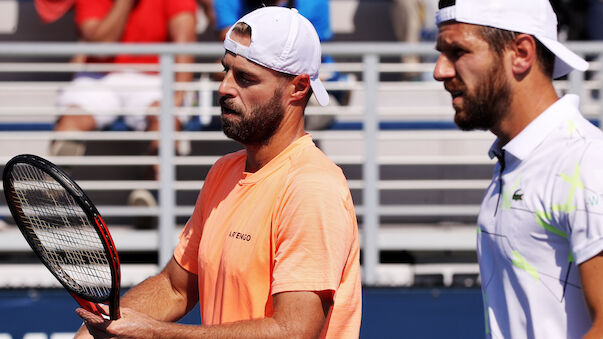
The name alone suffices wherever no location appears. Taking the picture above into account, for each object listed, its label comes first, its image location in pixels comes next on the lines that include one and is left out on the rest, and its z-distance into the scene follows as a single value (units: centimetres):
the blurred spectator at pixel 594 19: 1306
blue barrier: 984
